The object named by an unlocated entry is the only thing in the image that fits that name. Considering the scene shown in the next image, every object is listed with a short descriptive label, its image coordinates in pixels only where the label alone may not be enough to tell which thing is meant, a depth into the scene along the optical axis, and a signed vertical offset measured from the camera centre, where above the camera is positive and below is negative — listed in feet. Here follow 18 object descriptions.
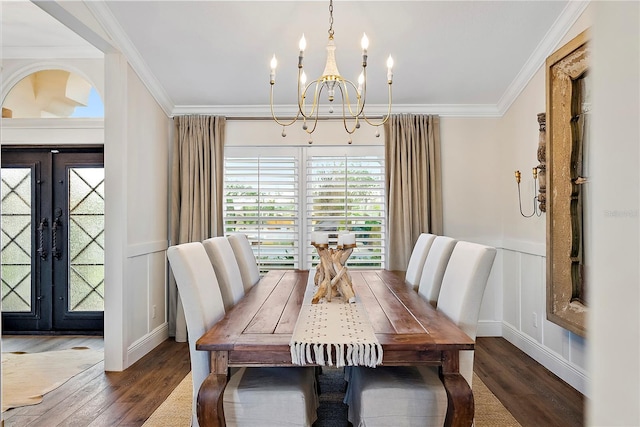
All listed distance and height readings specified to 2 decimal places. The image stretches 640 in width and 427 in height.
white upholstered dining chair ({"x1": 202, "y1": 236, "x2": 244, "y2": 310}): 7.95 -1.14
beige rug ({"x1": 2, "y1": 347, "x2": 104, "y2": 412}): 9.14 -4.14
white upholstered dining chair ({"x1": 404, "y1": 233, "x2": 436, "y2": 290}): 9.65 -1.13
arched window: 13.83 +3.83
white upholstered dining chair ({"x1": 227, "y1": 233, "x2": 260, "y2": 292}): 9.71 -1.17
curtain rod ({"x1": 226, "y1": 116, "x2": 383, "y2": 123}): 14.14 +3.27
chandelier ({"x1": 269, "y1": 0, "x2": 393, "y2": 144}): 7.36 +2.70
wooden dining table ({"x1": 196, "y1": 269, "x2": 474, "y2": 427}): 5.22 -1.69
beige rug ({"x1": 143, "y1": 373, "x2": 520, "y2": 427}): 7.94 -4.07
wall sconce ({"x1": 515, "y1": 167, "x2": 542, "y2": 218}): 11.17 +0.63
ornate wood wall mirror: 8.80 +0.78
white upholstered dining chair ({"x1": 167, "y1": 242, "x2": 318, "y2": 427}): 5.88 -2.57
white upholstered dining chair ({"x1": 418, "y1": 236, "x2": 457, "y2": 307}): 8.09 -1.11
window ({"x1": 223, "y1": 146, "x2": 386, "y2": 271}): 14.25 +0.46
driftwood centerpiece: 7.38 -0.97
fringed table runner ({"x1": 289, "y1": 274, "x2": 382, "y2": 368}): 5.15 -1.64
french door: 13.96 -0.97
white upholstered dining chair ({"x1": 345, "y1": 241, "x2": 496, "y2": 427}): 5.88 -2.54
